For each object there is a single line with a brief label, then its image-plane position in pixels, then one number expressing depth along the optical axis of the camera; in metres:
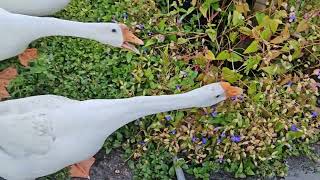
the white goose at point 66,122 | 1.42
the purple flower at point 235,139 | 1.61
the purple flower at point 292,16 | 1.74
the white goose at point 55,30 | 1.59
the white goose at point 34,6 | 1.74
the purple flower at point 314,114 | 1.70
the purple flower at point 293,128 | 1.66
